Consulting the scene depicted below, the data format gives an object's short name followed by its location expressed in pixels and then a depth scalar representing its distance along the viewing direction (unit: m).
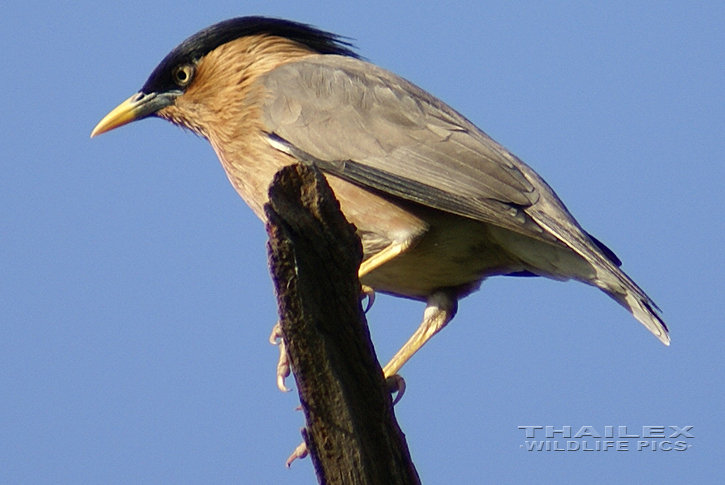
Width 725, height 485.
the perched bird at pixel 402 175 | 9.44
